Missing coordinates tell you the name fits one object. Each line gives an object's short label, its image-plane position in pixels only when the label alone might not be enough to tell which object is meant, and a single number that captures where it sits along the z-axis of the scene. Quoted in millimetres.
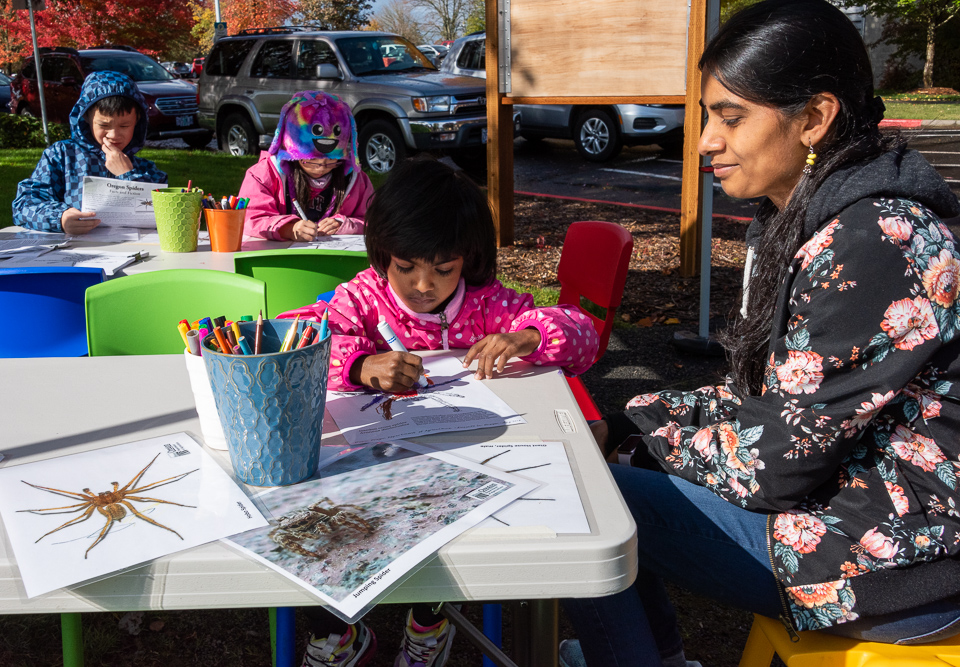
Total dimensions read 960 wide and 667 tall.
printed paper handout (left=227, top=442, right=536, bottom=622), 969
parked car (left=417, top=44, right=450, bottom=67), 22756
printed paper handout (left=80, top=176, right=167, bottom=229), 3115
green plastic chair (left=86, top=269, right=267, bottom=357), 2125
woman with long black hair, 1278
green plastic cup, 2807
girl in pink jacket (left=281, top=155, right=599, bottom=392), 1862
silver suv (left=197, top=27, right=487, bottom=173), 9578
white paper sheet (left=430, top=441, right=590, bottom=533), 1083
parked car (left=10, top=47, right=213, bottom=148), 12961
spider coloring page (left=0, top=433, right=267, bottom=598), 992
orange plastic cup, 2881
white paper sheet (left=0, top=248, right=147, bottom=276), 2637
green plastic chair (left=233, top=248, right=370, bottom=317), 2568
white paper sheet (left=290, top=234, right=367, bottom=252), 3062
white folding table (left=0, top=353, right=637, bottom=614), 970
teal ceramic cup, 1104
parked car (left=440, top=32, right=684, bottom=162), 10758
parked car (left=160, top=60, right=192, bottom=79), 23933
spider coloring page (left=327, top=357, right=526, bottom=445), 1444
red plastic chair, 2578
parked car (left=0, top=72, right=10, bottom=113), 17344
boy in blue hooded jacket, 3523
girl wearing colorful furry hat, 3516
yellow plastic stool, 1320
